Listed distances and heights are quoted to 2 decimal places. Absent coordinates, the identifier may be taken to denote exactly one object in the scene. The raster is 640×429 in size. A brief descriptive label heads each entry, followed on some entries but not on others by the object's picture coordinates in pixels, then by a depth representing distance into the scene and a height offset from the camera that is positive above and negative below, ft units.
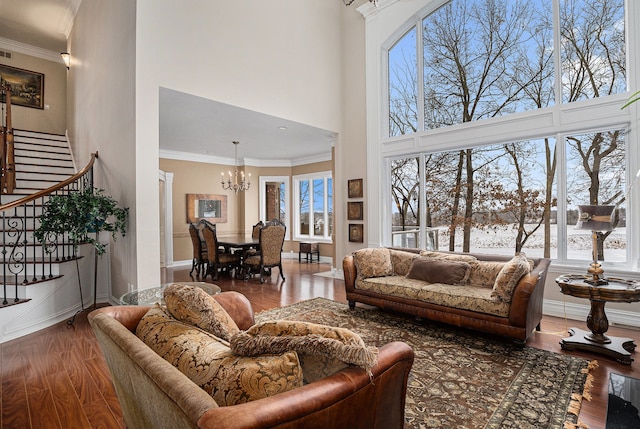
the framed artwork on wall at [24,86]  25.04 +10.85
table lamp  8.87 -0.23
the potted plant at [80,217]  11.60 +0.15
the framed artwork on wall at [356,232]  19.48 -0.92
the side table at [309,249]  27.91 -2.71
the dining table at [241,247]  20.30 -1.79
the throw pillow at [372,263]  13.53 -1.97
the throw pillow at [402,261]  13.87 -1.92
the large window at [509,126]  12.38 +4.02
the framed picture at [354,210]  19.56 +0.46
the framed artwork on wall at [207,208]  27.45 +1.03
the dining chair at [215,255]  19.85 -2.30
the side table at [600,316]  8.48 -2.95
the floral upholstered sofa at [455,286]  9.51 -2.51
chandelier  29.68 +3.57
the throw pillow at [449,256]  12.45 -1.59
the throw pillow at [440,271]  11.89 -2.07
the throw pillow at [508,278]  9.65 -1.91
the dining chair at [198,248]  21.61 -1.94
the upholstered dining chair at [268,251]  19.53 -2.03
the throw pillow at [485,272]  11.48 -2.06
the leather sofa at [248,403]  2.71 -1.76
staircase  11.64 +1.38
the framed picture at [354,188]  19.65 +1.82
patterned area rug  6.34 -3.94
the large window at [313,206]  28.66 +1.10
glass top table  8.32 -2.11
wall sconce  24.19 +12.43
